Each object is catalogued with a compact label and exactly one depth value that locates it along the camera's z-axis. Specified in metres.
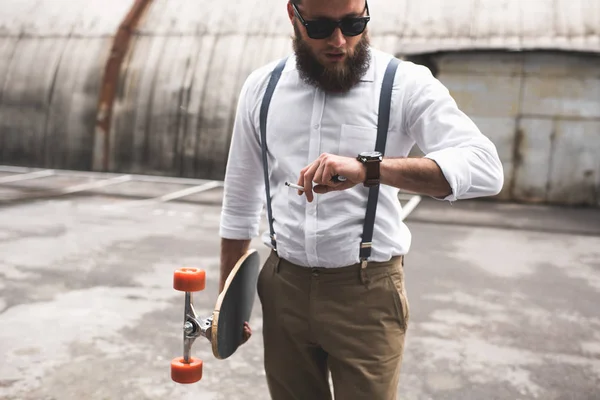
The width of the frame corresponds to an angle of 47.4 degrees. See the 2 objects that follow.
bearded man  2.14
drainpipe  13.47
